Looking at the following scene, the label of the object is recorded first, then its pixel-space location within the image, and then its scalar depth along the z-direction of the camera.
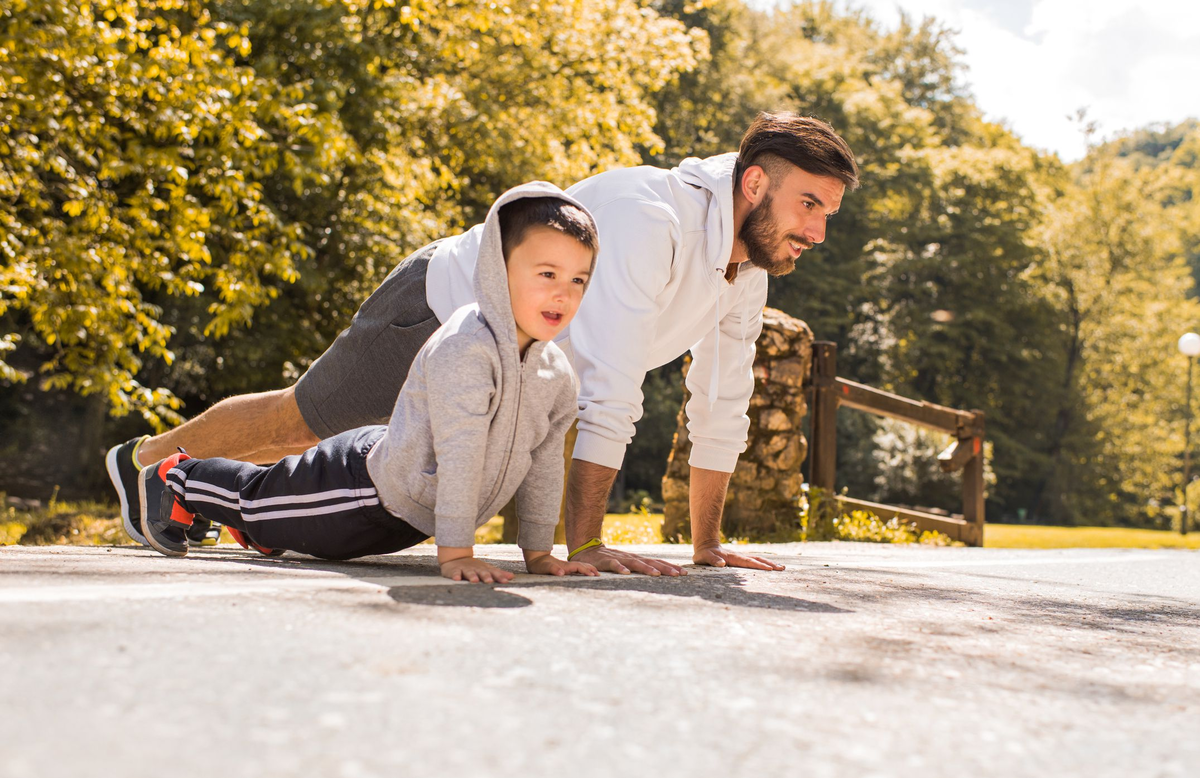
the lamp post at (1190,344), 19.91
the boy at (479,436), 2.50
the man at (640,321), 2.96
